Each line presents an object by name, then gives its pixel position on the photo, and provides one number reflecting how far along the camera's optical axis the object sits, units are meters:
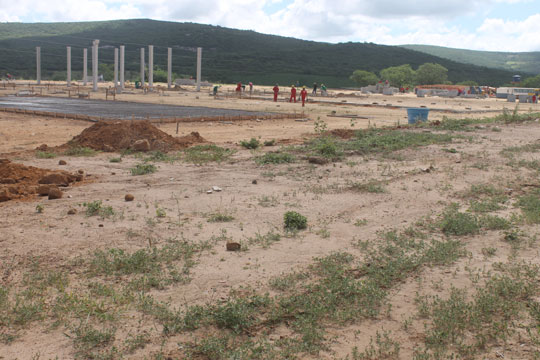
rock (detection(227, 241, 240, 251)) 6.26
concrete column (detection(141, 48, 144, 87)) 53.88
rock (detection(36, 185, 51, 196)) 8.56
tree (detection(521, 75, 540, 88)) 79.00
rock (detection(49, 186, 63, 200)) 8.35
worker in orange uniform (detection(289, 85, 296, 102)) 36.91
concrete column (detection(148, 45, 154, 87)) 49.25
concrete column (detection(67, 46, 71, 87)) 52.60
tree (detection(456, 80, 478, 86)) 85.35
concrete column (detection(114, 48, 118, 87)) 49.92
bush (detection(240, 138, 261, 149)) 14.16
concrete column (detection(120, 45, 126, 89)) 47.75
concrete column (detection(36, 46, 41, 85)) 54.46
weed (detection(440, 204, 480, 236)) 7.06
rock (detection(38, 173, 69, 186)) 9.16
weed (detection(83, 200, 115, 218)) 7.47
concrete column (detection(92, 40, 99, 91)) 46.31
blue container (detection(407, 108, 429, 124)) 21.28
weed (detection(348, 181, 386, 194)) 9.25
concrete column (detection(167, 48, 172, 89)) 53.86
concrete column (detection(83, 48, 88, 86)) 52.73
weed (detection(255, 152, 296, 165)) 11.86
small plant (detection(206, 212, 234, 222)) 7.42
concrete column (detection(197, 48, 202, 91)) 52.96
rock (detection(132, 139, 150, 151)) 13.16
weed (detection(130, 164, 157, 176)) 10.46
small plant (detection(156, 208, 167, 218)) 7.51
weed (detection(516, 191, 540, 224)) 7.58
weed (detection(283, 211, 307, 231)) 7.14
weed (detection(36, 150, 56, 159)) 12.22
